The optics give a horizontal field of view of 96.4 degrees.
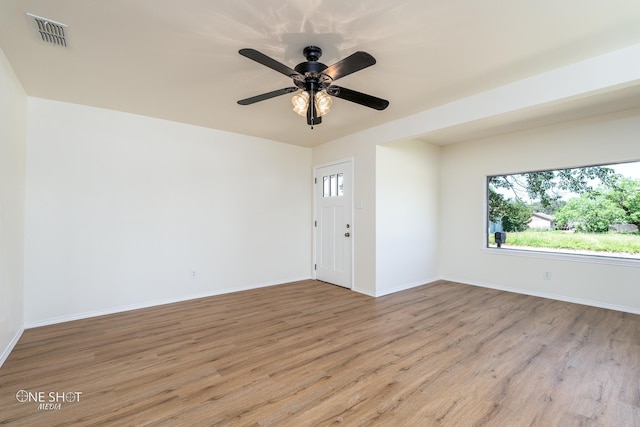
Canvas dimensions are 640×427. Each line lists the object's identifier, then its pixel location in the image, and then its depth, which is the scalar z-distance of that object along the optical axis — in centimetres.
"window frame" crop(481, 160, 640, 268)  368
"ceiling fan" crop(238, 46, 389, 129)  190
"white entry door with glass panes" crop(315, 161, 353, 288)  480
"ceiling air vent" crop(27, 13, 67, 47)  194
